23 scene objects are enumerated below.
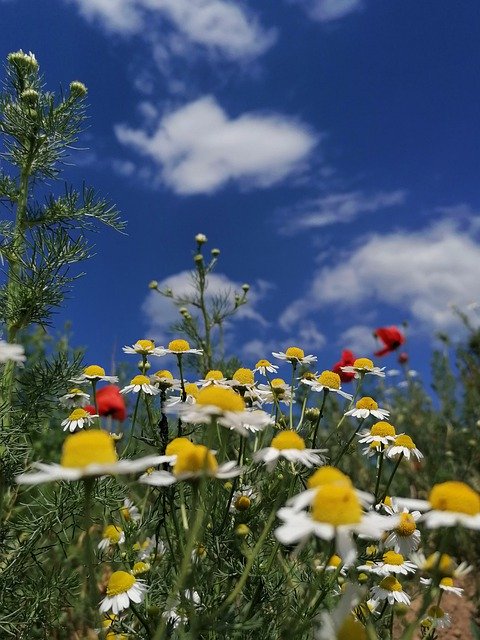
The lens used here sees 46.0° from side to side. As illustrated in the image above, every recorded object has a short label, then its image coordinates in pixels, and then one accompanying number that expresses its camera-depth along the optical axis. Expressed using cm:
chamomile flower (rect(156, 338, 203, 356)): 27
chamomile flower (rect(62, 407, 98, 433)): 27
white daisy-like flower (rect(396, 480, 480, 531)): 13
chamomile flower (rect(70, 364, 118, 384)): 28
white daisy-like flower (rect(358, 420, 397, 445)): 25
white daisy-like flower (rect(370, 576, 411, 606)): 24
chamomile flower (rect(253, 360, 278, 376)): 28
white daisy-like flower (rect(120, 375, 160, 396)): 26
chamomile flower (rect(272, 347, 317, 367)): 28
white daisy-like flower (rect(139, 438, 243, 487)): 14
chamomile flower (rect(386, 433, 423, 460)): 25
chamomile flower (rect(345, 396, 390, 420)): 27
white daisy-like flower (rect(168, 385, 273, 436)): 15
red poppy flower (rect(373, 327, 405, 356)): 53
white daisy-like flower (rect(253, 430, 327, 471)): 17
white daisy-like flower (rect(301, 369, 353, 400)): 27
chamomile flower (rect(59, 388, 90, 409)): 30
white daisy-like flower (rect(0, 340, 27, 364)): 14
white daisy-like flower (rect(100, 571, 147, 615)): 22
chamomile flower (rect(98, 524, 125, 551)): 29
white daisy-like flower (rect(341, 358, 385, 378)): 29
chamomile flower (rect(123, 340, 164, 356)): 28
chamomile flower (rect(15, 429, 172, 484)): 12
